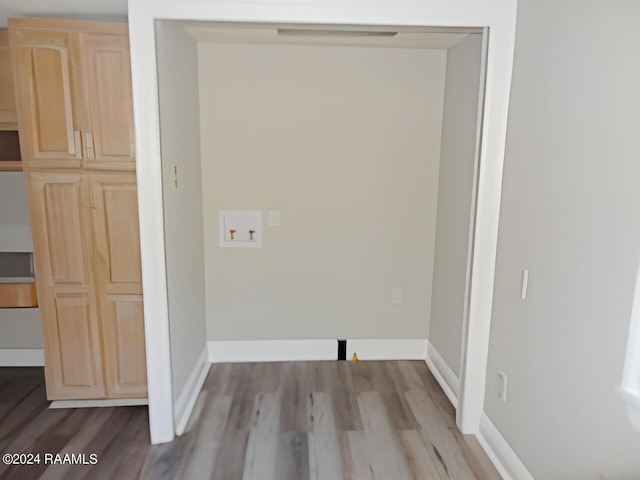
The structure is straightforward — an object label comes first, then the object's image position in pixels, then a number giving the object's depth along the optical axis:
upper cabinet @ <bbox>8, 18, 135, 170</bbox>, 2.19
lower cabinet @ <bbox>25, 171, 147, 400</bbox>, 2.33
